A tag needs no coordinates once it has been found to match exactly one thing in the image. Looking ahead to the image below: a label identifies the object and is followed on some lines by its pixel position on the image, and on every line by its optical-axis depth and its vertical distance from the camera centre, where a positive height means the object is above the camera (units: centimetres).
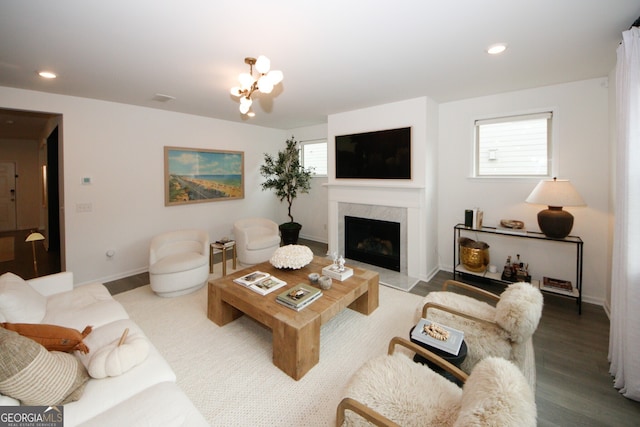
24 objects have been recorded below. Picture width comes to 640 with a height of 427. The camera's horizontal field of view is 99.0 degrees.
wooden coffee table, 212 -92
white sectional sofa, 129 -94
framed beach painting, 479 +58
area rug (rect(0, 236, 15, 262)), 498 -84
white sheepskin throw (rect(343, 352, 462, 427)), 131 -99
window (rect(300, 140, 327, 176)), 611 +113
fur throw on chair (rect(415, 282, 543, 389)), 181 -91
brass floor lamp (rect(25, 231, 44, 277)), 314 -34
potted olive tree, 582 +57
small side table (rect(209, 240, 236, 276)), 406 -62
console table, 306 -69
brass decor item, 370 -71
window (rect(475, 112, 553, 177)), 357 +79
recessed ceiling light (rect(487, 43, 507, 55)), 239 +138
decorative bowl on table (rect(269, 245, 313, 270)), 312 -61
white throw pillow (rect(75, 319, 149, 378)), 151 -88
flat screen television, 412 +81
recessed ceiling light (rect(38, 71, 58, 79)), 290 +144
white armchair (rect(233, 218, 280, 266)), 443 -57
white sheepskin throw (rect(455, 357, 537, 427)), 95 -74
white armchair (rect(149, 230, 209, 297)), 336 -71
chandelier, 205 +102
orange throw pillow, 153 -73
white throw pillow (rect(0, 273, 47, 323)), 185 -69
